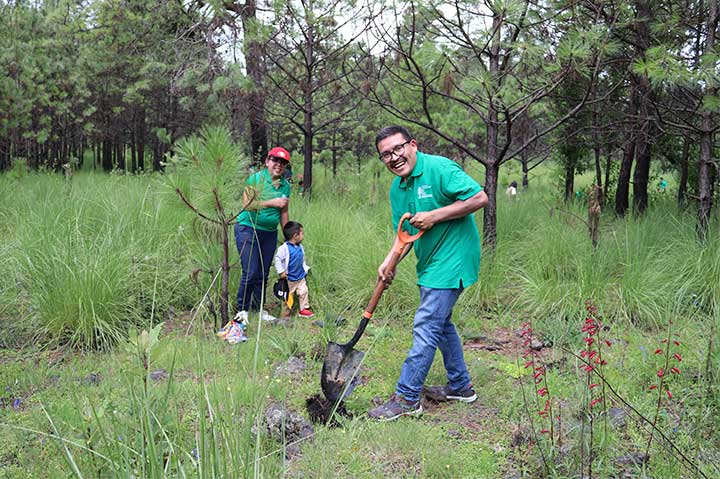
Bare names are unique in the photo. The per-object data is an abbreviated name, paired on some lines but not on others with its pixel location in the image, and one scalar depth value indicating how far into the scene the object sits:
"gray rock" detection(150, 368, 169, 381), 3.66
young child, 4.85
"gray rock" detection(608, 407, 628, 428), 2.93
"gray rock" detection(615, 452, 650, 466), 2.57
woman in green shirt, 4.48
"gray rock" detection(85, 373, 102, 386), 3.41
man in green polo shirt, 2.96
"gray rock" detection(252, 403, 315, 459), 2.71
